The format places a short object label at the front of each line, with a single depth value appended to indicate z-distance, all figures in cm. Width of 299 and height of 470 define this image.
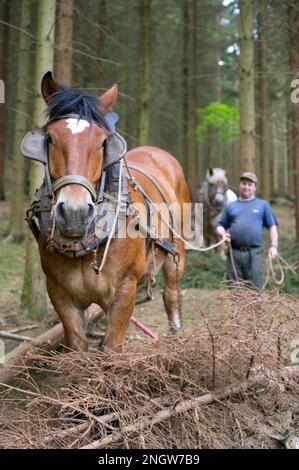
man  654
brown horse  334
